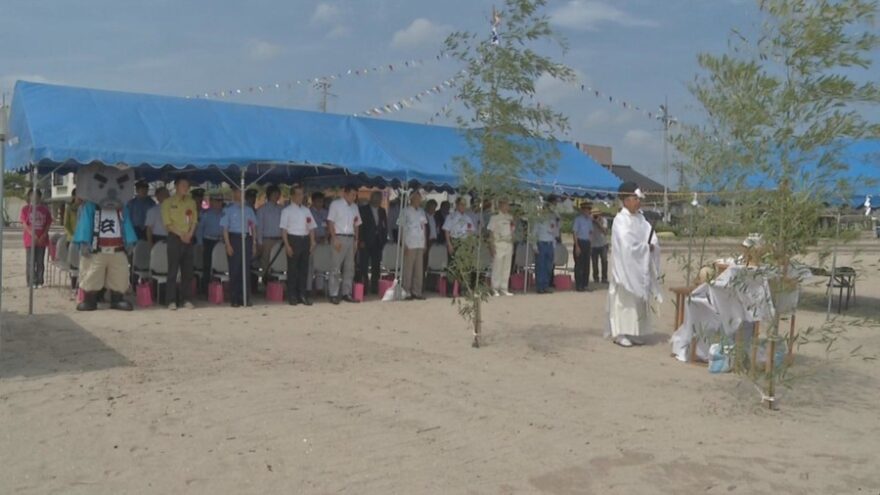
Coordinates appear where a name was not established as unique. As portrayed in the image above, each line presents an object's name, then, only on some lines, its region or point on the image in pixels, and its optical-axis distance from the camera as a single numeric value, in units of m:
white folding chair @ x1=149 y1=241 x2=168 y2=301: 11.91
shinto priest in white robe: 9.77
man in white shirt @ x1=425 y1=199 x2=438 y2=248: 14.87
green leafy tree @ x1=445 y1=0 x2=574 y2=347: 9.23
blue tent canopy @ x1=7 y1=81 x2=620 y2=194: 11.10
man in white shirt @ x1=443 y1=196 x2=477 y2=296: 14.53
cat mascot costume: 10.97
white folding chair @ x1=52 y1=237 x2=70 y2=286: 13.18
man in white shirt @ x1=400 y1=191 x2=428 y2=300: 13.88
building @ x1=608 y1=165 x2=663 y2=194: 68.44
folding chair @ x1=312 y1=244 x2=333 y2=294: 13.03
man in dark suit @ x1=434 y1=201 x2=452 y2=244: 15.20
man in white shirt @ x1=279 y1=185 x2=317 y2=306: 12.48
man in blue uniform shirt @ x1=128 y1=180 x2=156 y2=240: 12.84
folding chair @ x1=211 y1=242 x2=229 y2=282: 12.55
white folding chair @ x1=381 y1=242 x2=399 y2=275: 14.10
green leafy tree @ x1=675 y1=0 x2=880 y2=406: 6.32
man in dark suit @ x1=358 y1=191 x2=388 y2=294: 14.00
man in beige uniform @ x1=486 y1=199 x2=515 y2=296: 13.95
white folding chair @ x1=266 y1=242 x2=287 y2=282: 13.03
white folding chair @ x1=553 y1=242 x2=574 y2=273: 16.19
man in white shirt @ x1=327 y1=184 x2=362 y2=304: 13.01
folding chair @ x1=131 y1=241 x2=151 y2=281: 12.39
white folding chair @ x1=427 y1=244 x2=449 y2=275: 14.91
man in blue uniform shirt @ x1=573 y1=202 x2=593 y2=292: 15.99
